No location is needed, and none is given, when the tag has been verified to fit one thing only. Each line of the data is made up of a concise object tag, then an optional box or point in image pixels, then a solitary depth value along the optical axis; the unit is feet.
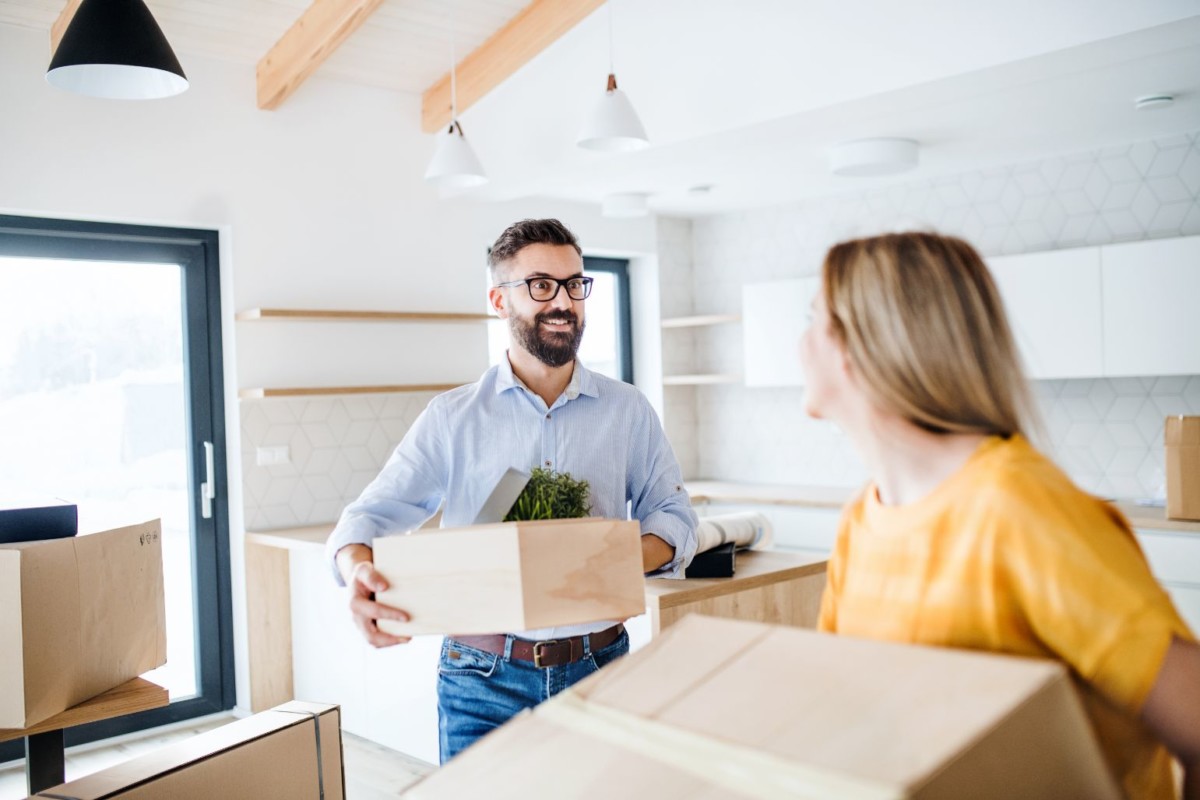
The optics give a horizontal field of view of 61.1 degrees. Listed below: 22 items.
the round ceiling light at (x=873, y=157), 13.20
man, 6.04
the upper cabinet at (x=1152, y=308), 13.10
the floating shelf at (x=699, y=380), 18.71
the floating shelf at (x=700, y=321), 18.67
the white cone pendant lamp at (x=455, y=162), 12.44
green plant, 4.77
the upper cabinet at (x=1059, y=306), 13.96
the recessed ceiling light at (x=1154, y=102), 11.97
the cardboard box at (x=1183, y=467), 12.09
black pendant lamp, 7.68
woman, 2.68
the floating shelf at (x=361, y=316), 13.57
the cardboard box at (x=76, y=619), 5.42
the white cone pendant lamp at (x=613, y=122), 10.76
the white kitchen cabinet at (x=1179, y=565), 12.21
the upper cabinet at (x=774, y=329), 17.42
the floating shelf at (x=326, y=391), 13.53
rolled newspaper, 9.84
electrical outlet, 14.08
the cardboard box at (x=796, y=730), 2.34
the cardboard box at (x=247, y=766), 5.01
